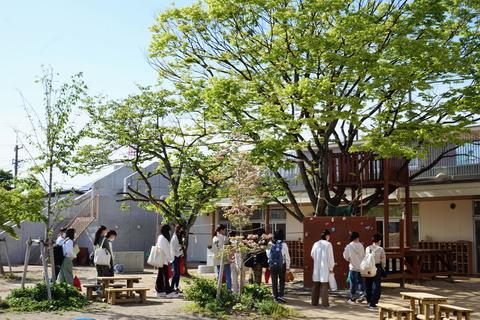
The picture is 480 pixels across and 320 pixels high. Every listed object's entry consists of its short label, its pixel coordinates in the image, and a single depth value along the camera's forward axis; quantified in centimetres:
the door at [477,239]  2034
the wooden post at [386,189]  1675
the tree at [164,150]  1839
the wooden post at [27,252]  1265
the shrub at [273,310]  1105
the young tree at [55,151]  1220
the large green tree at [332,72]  1478
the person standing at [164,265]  1408
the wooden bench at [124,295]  1273
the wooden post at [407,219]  1842
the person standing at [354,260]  1343
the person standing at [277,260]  1309
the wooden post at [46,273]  1185
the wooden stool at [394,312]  945
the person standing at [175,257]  1452
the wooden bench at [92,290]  1312
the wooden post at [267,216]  2388
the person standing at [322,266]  1253
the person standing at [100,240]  1390
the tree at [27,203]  1233
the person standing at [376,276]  1256
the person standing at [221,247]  1350
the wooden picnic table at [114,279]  1300
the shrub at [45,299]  1161
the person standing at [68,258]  1385
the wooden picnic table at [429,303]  959
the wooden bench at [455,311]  917
